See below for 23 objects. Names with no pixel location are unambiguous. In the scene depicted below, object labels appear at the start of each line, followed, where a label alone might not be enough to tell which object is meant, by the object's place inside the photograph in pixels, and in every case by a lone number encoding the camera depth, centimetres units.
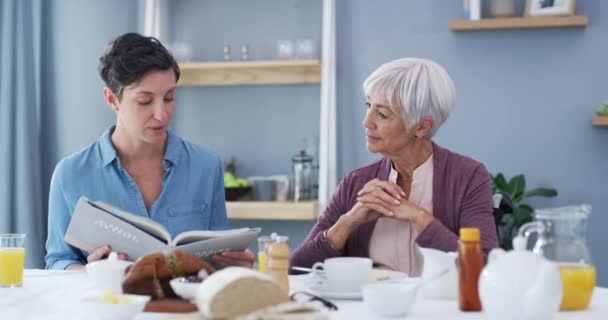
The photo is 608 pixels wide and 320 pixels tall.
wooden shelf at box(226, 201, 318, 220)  397
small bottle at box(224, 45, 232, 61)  423
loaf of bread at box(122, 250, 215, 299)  204
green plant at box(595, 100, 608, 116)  389
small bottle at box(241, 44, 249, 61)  423
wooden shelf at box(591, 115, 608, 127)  387
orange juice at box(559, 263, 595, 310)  197
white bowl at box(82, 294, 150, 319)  186
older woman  253
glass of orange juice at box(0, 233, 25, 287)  227
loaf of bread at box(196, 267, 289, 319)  179
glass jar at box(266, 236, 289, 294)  210
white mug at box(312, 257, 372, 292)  210
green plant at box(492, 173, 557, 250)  389
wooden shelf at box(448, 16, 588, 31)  390
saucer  208
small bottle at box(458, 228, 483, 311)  196
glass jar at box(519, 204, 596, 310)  197
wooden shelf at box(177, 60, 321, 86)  408
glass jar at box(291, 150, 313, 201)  412
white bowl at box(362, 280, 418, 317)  191
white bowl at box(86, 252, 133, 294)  206
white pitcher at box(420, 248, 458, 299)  207
